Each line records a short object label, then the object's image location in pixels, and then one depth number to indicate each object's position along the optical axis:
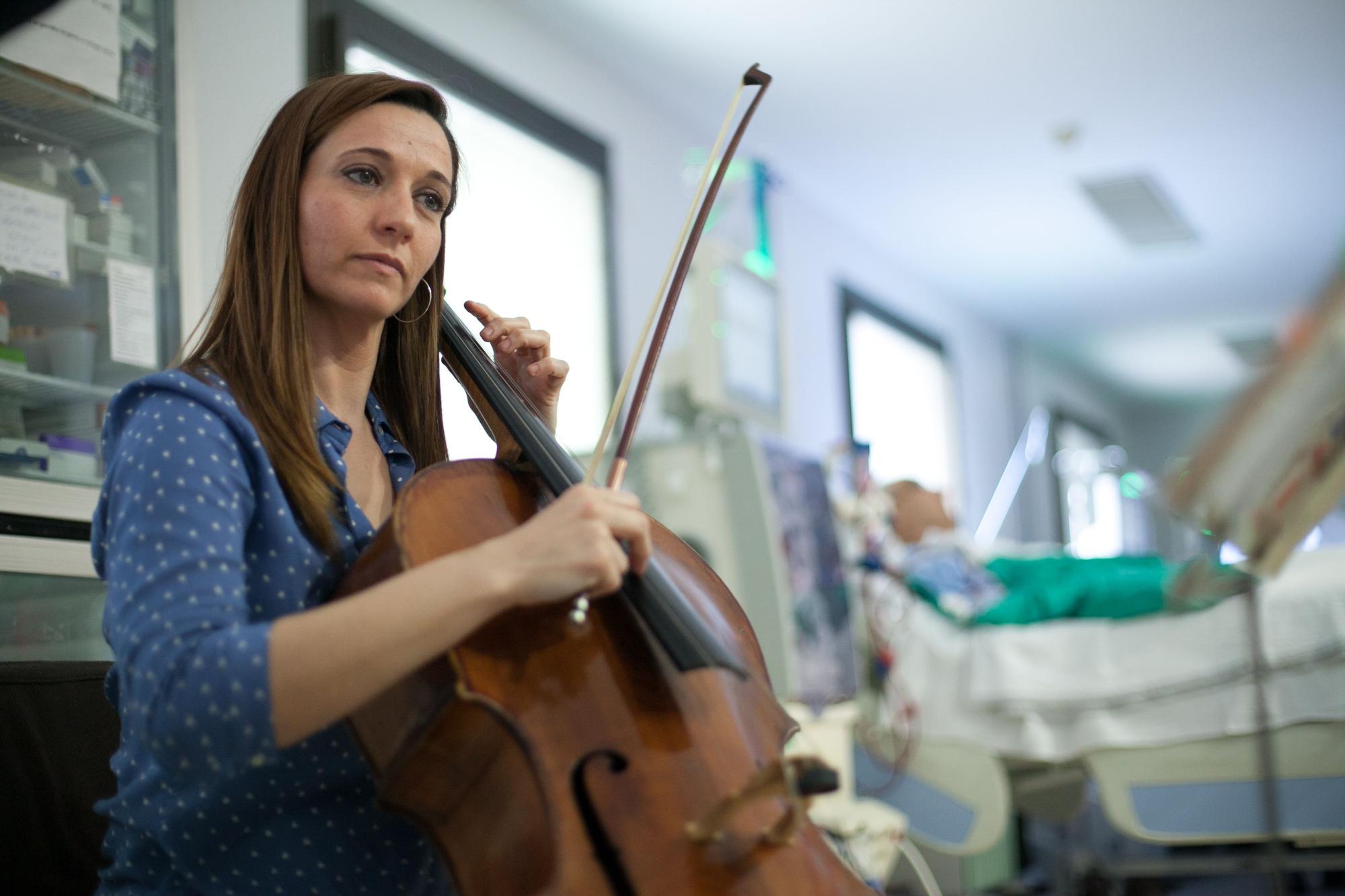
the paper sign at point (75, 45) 1.64
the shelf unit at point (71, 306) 1.51
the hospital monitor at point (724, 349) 3.15
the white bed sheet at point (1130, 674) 2.41
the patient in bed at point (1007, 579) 2.88
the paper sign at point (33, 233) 1.59
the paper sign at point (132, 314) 1.72
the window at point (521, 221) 2.74
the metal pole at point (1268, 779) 1.57
